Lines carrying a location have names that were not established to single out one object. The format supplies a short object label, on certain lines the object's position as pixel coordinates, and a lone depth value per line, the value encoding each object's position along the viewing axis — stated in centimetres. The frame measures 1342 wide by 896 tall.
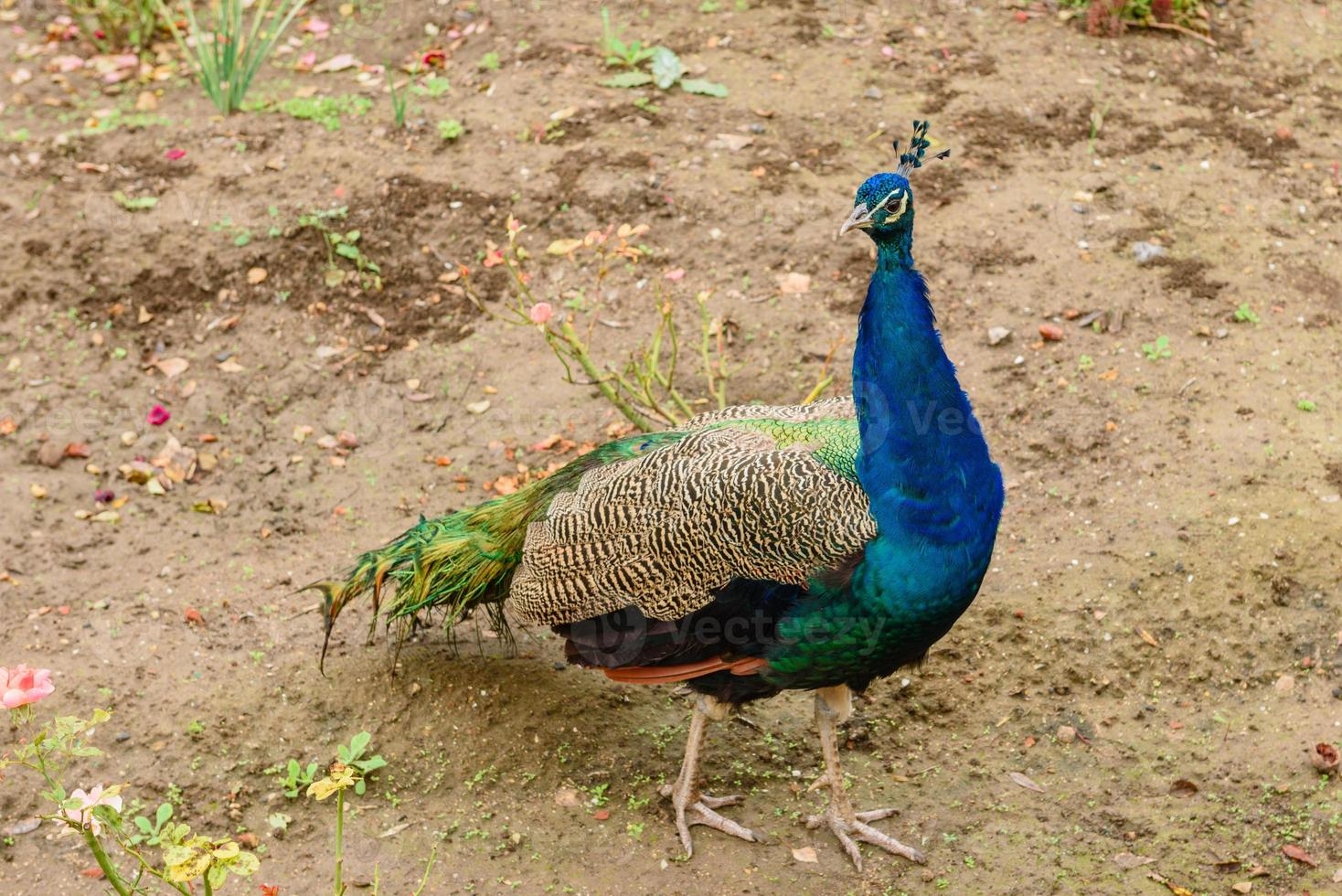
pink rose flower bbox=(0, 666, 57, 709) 454
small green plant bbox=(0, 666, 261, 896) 453
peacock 642
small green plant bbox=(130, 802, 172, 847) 711
